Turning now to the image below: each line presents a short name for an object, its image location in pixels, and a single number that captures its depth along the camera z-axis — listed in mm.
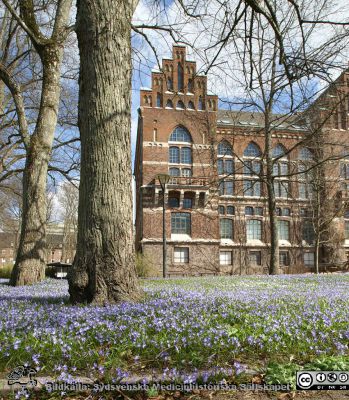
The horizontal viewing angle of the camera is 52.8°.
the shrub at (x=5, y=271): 21848
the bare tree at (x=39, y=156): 9344
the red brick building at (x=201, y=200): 32219
